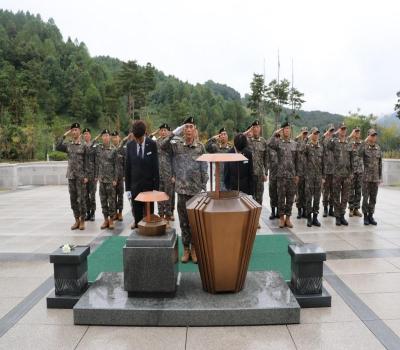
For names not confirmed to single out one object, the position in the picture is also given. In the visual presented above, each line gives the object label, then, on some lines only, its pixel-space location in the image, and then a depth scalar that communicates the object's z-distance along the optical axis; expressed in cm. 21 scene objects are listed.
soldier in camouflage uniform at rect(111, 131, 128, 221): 710
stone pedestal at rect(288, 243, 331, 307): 358
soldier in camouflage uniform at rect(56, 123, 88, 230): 659
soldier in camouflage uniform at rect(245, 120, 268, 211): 675
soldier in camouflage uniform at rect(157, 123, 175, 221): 725
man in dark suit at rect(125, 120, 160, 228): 466
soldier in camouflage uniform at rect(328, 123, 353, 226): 698
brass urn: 336
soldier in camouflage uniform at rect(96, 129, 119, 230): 688
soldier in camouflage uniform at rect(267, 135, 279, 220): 682
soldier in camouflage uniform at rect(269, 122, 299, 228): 669
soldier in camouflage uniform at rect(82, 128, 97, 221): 698
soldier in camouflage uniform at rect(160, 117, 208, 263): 470
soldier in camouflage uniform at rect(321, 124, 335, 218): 716
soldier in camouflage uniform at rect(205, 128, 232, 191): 629
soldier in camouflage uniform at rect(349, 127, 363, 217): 748
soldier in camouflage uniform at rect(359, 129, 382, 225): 690
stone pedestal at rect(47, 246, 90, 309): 360
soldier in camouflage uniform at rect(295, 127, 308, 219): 700
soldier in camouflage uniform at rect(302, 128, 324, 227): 691
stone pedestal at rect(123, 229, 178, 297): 343
